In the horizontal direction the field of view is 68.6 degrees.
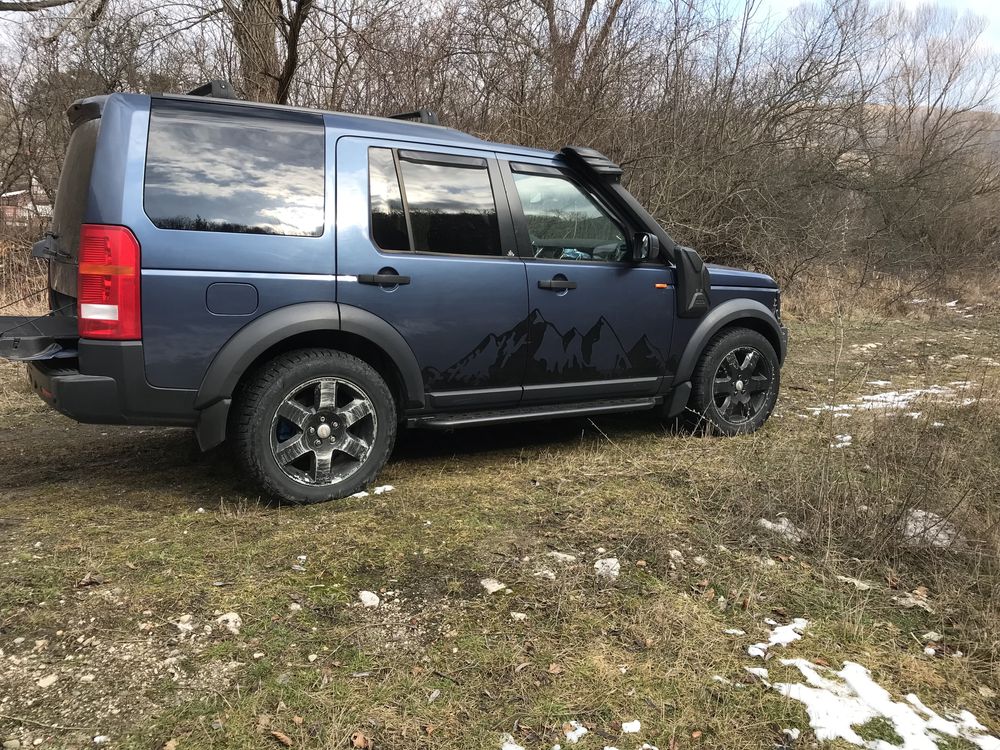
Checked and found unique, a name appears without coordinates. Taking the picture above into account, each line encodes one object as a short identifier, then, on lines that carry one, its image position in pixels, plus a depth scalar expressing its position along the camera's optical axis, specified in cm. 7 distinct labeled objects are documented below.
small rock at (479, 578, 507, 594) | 289
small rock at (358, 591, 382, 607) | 277
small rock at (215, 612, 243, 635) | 256
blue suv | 325
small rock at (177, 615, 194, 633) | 255
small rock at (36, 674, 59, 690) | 223
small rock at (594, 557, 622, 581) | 303
